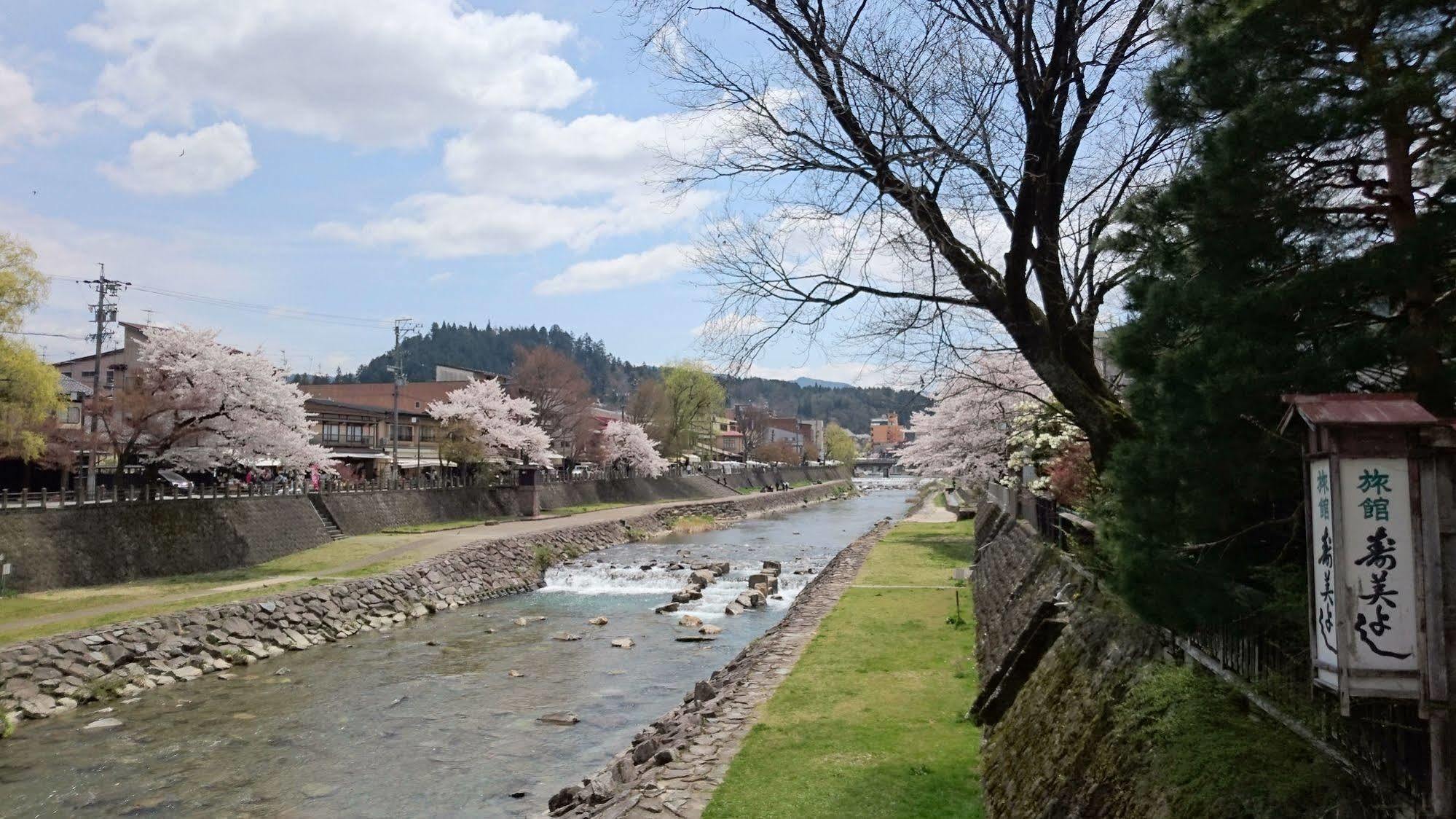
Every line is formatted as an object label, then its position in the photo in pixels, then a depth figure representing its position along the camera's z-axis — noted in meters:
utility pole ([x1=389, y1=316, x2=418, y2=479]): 44.91
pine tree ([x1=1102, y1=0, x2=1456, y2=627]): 4.81
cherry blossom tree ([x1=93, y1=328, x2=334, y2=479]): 25.64
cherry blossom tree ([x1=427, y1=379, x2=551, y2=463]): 47.22
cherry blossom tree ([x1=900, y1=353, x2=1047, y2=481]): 27.70
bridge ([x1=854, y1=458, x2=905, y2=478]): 139.45
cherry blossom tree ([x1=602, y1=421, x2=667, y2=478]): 64.56
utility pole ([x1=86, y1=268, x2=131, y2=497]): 30.36
